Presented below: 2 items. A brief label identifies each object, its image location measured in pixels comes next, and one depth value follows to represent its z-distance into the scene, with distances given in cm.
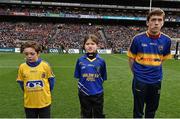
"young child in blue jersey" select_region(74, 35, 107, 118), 289
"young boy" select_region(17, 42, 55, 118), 270
